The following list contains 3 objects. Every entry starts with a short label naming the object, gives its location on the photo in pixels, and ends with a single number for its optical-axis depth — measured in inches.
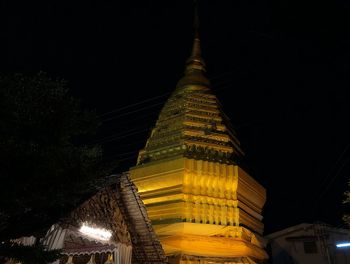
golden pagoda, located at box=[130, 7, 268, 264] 601.3
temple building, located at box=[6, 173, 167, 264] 339.0
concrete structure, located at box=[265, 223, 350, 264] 1107.9
